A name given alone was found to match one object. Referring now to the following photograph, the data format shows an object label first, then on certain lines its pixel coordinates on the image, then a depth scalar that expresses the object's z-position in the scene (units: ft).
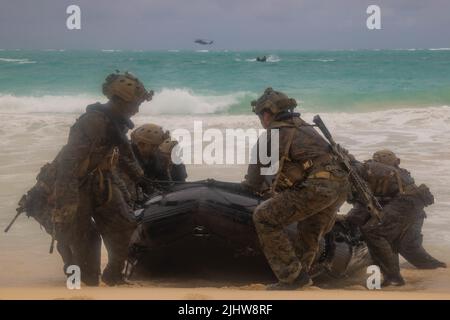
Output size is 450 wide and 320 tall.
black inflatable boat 37.35
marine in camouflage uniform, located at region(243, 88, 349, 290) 34.19
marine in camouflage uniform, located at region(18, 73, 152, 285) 34.27
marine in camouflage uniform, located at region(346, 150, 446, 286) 43.16
